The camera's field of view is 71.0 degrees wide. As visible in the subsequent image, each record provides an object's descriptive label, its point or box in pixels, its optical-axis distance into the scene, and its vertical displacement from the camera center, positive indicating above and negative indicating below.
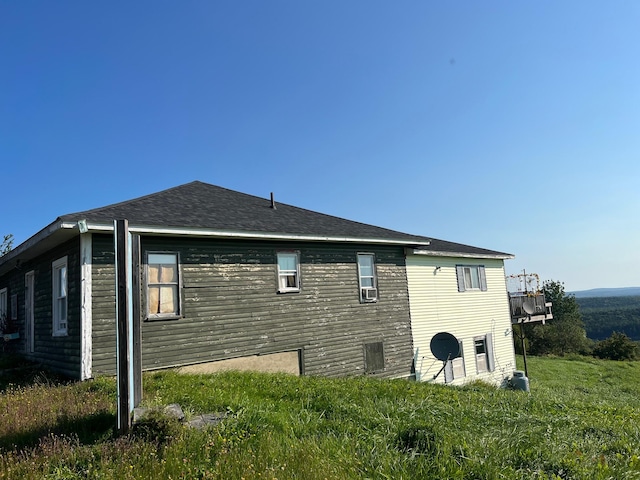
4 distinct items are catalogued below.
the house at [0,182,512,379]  10.45 +0.48
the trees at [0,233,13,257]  45.69 +7.90
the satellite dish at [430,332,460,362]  16.03 -2.01
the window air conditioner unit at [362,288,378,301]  15.60 +0.04
